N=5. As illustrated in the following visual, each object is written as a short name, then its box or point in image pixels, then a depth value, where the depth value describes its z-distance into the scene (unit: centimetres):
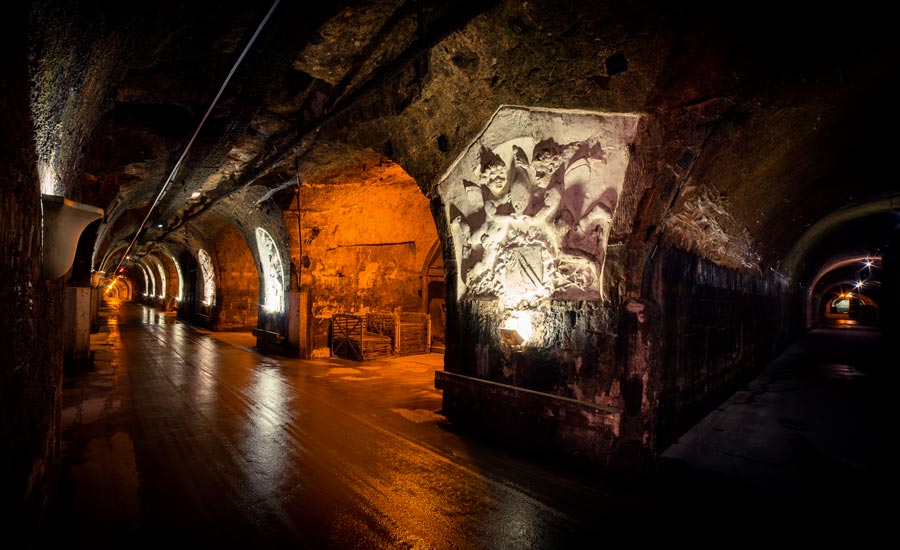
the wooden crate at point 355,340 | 1110
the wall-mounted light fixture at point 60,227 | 266
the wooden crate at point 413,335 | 1182
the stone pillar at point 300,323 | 1140
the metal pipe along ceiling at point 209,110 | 395
